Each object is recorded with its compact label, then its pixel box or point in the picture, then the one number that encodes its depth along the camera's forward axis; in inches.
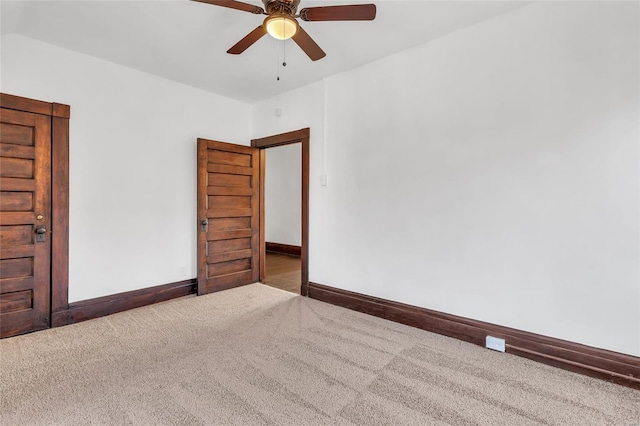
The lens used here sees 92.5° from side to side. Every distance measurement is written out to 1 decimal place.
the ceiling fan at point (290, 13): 76.2
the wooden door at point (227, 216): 155.9
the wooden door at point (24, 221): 105.0
